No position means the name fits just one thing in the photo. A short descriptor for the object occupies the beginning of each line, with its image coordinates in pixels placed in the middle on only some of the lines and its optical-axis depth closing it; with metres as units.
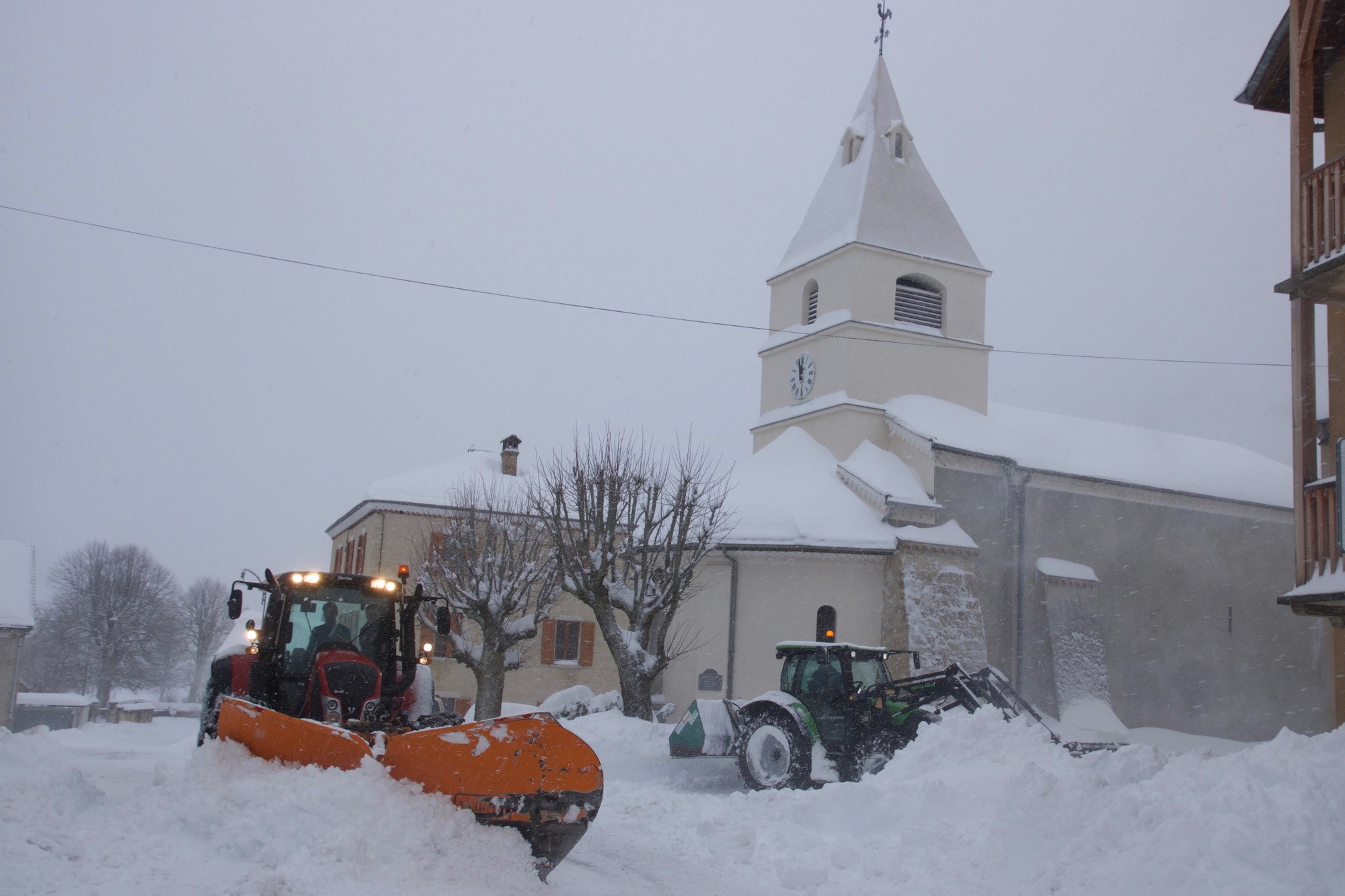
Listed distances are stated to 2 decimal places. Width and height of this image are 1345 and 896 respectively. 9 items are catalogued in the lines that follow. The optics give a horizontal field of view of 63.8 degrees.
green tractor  13.00
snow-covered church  22.48
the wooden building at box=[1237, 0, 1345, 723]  10.41
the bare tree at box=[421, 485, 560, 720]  22.19
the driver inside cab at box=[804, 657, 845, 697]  13.46
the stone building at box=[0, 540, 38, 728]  27.60
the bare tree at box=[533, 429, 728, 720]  19.27
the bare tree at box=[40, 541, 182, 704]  52.44
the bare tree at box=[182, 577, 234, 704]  69.12
